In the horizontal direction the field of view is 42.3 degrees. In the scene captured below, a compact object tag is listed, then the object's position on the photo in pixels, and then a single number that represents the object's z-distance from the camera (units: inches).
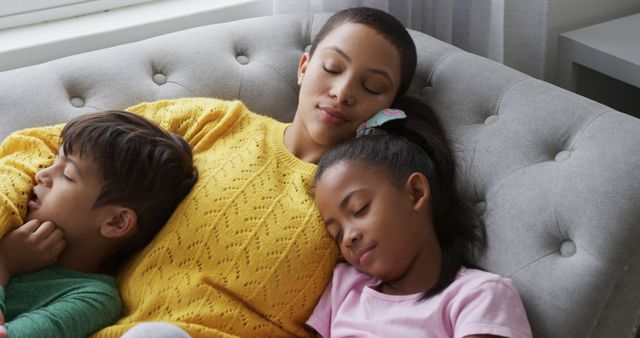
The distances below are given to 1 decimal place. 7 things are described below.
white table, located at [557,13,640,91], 78.6
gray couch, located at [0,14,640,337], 50.0
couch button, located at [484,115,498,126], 59.9
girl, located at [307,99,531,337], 50.7
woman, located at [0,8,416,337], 53.8
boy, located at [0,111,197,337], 51.7
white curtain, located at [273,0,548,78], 82.4
